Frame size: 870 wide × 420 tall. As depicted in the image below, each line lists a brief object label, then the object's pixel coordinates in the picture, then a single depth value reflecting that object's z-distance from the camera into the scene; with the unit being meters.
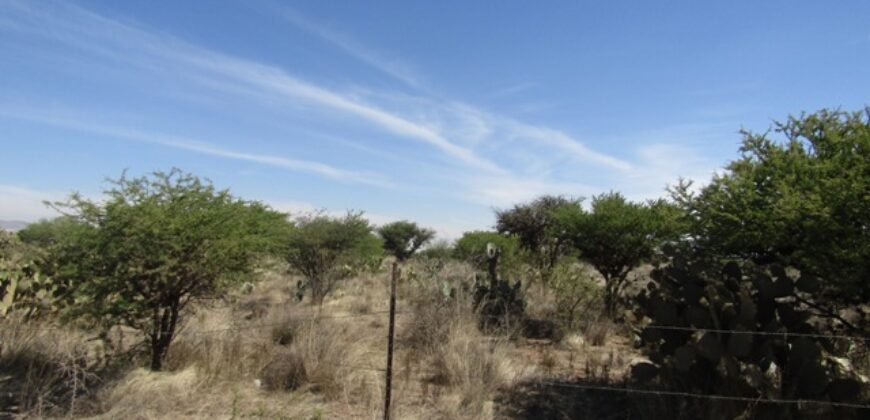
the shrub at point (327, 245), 14.91
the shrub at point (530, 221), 24.05
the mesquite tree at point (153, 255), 5.97
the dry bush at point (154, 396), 5.29
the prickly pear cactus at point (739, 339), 4.57
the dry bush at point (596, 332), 8.98
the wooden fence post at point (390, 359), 4.97
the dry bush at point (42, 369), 5.39
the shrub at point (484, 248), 15.40
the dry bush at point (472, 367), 5.97
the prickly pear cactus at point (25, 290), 7.54
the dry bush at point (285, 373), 6.36
